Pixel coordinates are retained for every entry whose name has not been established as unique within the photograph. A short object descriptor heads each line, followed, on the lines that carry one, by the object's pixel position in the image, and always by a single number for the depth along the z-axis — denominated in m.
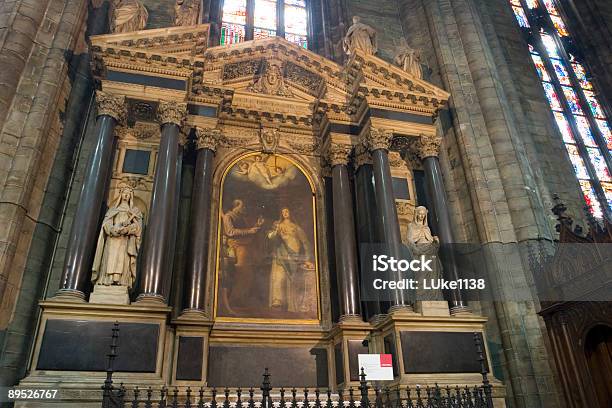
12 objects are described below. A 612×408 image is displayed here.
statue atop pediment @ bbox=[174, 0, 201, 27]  11.34
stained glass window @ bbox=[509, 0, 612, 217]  14.18
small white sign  7.89
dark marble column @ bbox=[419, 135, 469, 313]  9.57
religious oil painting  9.83
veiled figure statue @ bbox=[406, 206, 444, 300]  9.47
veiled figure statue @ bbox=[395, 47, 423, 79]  12.41
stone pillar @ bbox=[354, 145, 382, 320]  10.64
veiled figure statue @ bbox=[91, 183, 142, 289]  8.36
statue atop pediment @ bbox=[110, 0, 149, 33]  10.66
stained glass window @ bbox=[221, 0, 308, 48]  14.46
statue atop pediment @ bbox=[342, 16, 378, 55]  12.25
